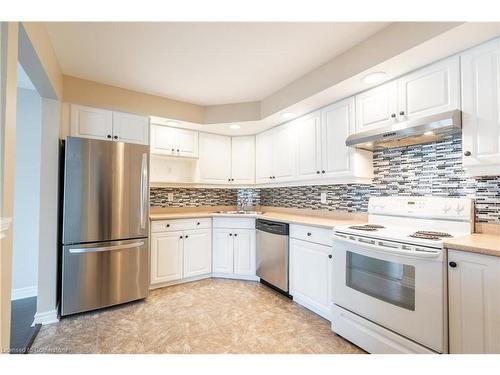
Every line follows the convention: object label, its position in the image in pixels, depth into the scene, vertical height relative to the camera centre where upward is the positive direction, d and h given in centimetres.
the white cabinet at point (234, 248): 319 -76
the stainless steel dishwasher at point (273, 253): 266 -72
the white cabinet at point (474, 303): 123 -59
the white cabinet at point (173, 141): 314 +68
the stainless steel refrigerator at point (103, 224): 224 -33
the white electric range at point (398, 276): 142 -56
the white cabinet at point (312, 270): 218 -76
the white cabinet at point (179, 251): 289 -75
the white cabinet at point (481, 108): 145 +53
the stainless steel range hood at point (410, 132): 157 +45
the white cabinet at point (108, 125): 247 +72
